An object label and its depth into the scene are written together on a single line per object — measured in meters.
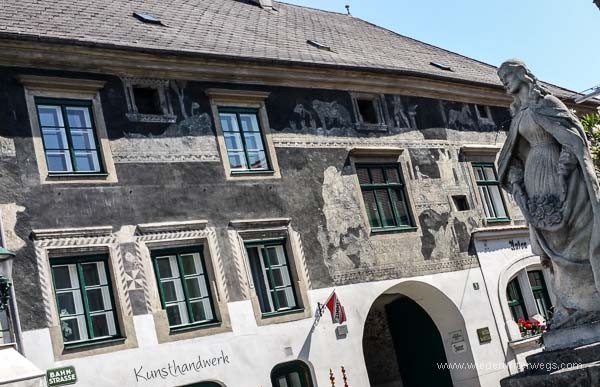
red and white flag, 15.27
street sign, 11.41
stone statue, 6.08
